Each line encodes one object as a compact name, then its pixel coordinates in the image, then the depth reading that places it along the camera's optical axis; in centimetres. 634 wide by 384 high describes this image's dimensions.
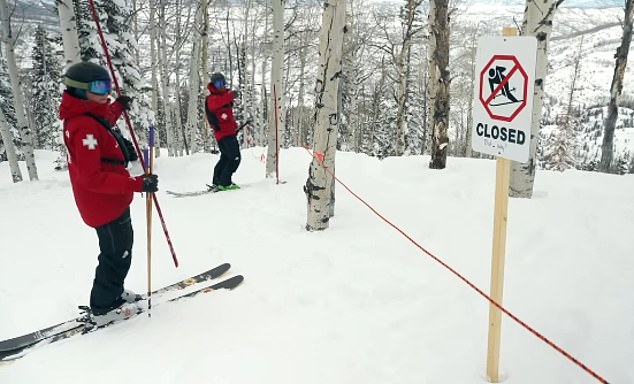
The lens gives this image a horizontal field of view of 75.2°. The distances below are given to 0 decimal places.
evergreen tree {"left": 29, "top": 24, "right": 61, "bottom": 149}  3031
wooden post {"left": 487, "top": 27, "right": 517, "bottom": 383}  248
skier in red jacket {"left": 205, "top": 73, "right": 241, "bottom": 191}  813
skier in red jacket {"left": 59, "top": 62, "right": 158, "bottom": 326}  321
